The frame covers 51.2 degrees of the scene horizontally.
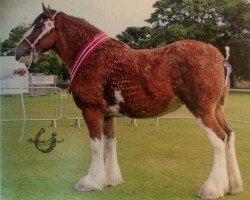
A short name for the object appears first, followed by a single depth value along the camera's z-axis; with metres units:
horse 2.94
